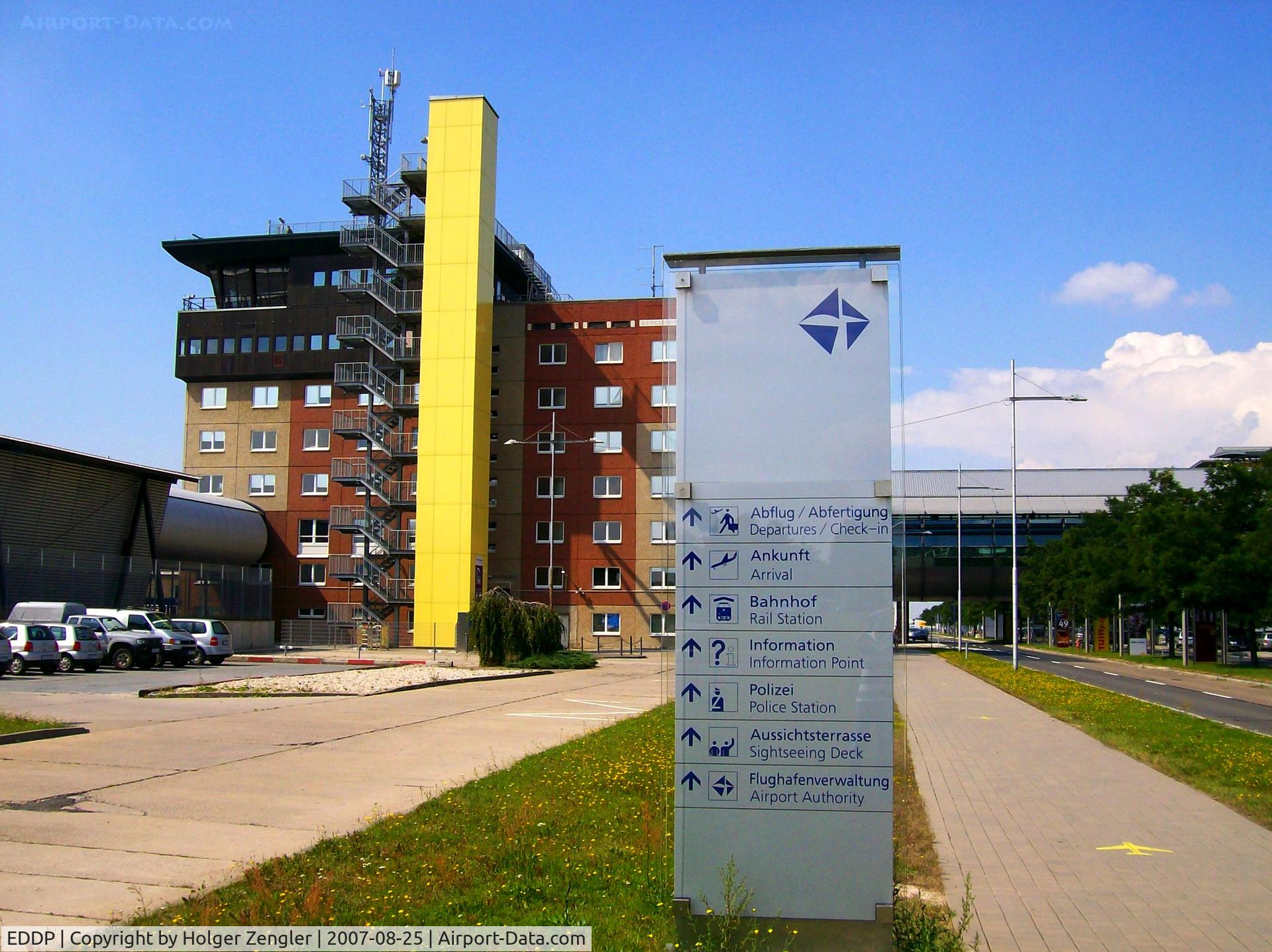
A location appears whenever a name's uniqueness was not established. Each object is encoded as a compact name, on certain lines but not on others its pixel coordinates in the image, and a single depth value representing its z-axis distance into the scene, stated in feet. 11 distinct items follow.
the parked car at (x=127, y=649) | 118.62
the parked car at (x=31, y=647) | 102.58
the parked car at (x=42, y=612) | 118.52
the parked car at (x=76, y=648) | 108.37
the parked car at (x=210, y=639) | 130.00
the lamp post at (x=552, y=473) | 204.54
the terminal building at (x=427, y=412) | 199.72
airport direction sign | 19.31
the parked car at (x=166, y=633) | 123.13
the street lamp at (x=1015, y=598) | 127.65
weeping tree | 138.62
